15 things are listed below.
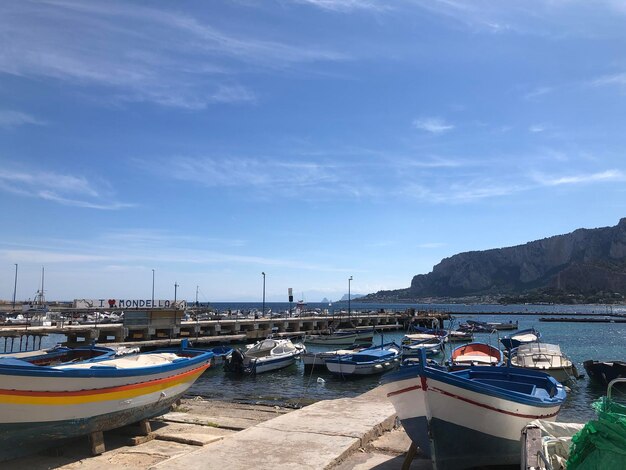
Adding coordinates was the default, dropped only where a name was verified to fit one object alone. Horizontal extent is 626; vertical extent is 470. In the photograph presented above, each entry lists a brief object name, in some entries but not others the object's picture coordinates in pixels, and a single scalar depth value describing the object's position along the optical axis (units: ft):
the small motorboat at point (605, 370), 78.41
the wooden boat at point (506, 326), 246.12
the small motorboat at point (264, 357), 87.76
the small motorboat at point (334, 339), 144.15
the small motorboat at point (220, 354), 96.84
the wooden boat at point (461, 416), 24.73
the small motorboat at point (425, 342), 111.08
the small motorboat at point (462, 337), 163.84
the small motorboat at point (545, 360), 77.15
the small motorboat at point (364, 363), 83.66
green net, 12.52
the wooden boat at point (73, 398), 26.32
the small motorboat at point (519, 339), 119.45
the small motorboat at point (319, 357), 87.66
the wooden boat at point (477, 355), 59.36
